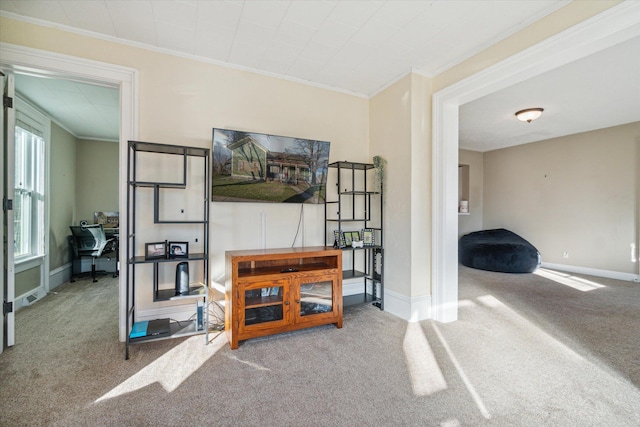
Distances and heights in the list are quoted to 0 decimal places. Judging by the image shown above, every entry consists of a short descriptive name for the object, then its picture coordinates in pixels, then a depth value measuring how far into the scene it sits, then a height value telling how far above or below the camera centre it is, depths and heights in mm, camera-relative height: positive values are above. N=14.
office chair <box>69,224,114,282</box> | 4836 -486
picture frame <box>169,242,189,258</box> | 2586 -319
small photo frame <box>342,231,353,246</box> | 3336 -278
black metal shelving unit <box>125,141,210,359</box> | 2438 -296
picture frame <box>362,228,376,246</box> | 3437 -275
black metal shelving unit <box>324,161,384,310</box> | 3438 -85
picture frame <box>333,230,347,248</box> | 3221 -289
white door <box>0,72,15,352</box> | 2379 +2
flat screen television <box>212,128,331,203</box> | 2885 +465
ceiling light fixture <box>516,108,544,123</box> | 4324 +1464
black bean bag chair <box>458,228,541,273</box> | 5496 -772
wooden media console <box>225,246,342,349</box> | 2512 -712
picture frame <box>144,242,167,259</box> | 2504 -319
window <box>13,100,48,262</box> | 3697 +386
